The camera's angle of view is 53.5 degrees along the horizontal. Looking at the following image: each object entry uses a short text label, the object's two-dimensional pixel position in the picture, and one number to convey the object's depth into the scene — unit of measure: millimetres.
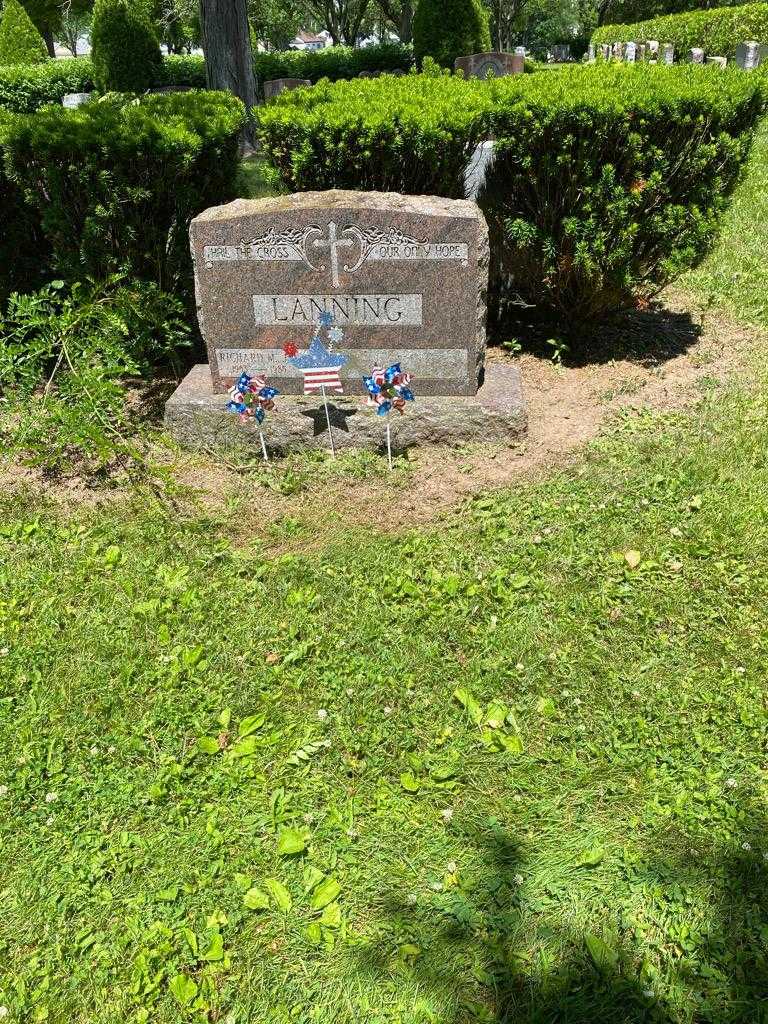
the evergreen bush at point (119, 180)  4797
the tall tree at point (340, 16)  40250
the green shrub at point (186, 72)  25125
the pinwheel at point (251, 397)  4523
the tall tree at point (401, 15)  34594
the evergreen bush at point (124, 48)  20828
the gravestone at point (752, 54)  14000
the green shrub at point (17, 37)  23781
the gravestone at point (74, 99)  19578
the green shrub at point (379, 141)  4898
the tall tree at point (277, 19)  37719
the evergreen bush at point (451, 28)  20047
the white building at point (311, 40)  101281
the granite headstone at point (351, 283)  4430
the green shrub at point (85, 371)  4508
